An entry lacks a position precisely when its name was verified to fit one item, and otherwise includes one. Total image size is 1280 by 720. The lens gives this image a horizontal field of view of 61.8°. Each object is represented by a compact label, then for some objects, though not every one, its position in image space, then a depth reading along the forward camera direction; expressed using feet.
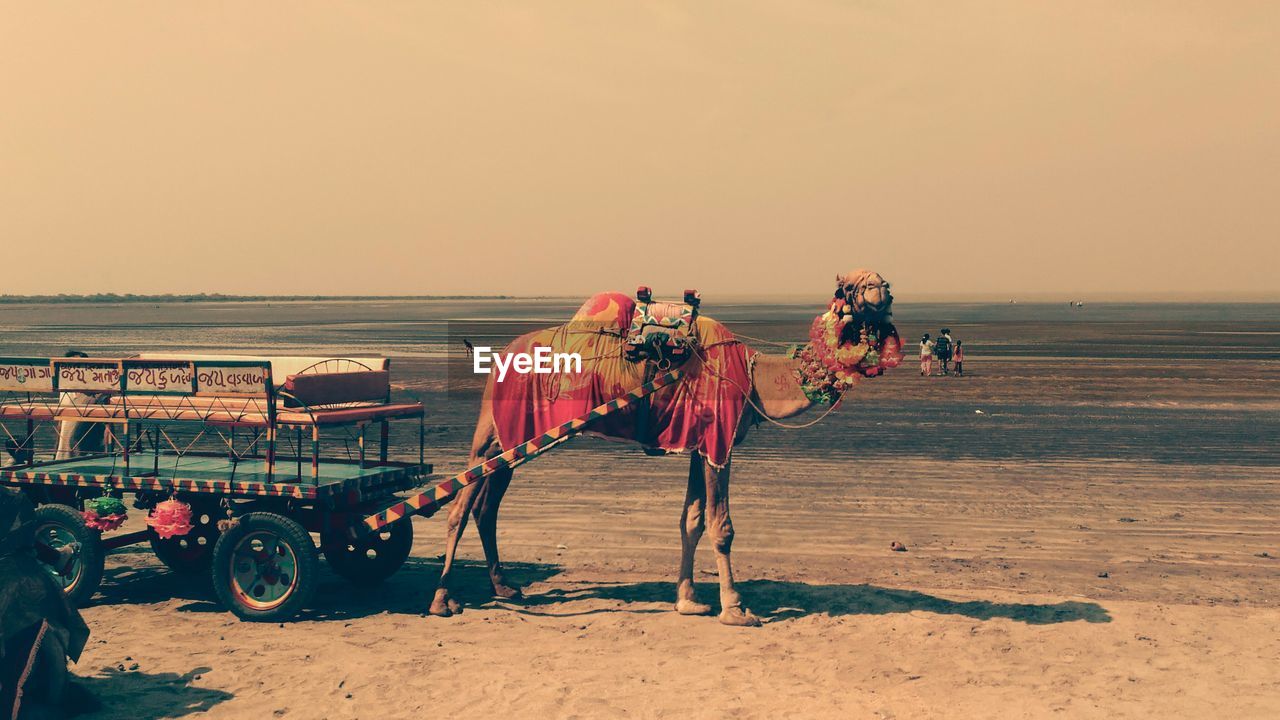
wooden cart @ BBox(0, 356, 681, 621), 32.04
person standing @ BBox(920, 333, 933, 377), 118.52
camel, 30.81
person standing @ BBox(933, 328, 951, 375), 123.65
